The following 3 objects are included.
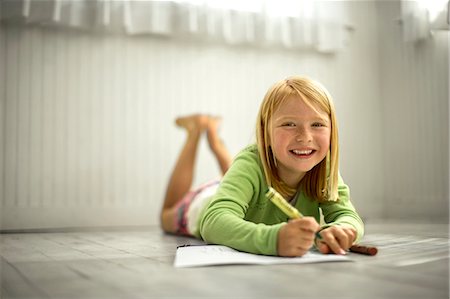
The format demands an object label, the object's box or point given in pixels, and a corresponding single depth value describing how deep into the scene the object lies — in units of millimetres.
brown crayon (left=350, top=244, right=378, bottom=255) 919
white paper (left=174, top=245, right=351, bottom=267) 789
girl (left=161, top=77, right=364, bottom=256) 887
